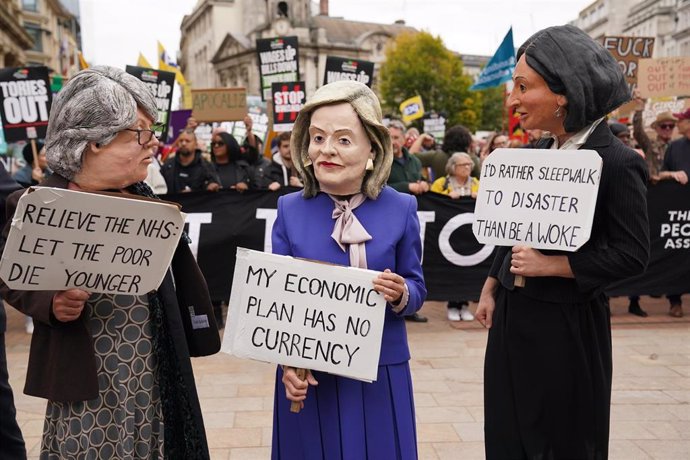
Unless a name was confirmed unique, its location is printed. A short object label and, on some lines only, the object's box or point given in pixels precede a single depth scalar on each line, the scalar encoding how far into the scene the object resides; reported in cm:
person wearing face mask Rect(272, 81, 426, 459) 244
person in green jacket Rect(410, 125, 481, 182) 830
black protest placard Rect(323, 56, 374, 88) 971
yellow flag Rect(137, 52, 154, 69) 1481
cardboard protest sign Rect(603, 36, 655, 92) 1059
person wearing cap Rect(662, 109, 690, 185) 736
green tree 6231
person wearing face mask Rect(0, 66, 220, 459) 224
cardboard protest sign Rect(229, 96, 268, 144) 1429
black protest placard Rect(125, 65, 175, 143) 906
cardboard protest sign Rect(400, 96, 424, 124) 1586
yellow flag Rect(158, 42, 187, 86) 1850
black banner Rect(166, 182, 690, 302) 717
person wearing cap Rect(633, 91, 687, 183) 802
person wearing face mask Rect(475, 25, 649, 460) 232
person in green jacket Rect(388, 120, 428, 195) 754
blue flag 1137
